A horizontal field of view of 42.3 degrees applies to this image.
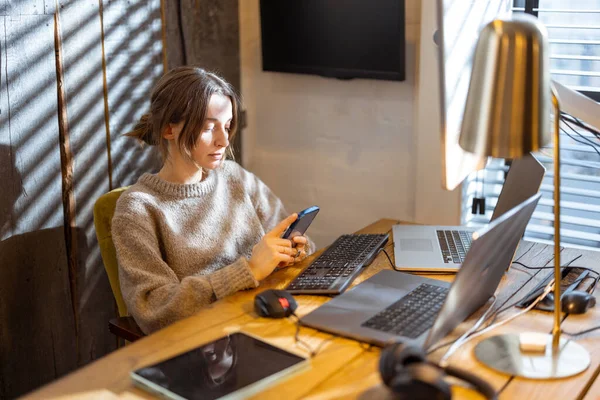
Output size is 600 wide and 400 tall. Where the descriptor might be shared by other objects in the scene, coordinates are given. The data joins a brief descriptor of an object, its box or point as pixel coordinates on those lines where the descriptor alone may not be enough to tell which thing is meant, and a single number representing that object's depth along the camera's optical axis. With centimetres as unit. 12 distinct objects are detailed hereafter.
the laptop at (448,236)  167
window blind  247
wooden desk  132
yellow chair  199
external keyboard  178
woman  178
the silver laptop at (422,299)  136
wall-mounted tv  258
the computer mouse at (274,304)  163
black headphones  103
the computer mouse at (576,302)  166
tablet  130
